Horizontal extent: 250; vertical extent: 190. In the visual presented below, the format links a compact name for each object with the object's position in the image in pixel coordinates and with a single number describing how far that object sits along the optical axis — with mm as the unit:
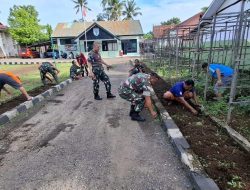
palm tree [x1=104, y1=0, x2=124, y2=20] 37993
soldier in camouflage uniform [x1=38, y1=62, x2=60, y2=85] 7235
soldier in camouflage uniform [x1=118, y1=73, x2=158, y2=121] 3621
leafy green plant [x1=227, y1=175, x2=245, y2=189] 2069
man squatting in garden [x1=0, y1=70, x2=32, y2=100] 4861
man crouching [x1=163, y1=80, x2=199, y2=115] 4024
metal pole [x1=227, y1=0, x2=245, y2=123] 3206
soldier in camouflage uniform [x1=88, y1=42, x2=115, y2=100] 5270
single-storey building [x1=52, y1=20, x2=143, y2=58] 24502
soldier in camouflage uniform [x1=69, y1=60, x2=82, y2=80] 9052
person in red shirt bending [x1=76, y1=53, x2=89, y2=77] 9814
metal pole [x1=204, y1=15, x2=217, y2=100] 4169
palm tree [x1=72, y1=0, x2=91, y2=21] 39019
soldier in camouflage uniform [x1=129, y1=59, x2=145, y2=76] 4558
